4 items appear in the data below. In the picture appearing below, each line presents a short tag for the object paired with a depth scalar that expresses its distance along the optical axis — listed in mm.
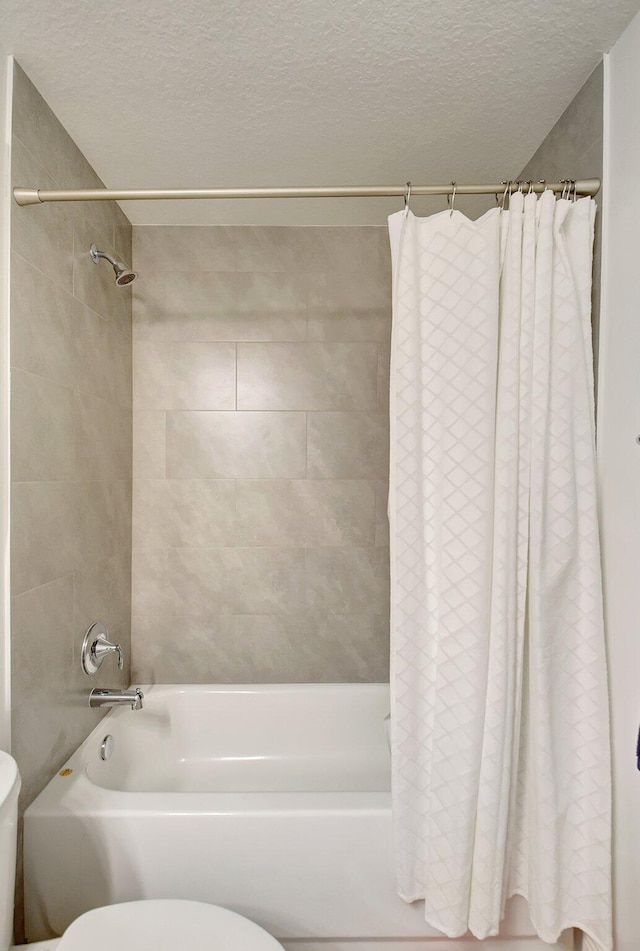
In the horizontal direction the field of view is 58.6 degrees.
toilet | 1122
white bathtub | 1439
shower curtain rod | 1378
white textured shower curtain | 1334
